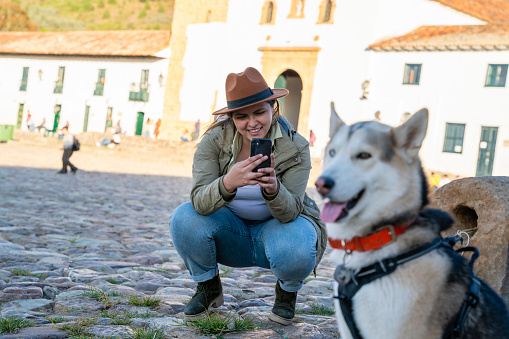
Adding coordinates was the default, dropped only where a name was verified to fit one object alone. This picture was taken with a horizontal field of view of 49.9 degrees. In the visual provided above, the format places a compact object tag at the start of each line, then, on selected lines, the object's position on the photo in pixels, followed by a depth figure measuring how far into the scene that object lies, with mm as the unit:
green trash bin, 34344
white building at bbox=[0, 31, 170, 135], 41500
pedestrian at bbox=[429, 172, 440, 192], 20794
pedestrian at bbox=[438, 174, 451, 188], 20844
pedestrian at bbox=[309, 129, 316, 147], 31703
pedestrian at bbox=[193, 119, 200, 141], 36531
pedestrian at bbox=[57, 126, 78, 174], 16797
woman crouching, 3604
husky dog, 2205
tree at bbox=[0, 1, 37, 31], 67938
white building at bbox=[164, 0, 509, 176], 27797
